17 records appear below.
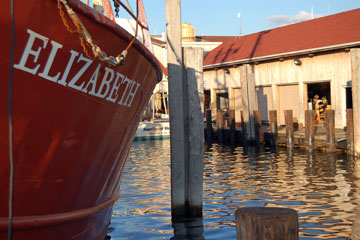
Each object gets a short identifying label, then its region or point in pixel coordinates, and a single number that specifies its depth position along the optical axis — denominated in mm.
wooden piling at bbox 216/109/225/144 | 23391
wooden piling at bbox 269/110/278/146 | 19219
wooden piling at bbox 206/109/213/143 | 24109
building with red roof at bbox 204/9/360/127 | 20406
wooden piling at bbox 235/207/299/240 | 3758
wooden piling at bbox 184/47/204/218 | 7434
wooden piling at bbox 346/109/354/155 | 15117
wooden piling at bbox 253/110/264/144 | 20078
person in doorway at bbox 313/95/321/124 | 21484
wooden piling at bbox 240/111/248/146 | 20719
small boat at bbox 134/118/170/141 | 27141
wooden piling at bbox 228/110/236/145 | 21983
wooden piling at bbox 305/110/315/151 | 17203
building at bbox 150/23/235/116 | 35894
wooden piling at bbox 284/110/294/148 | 18234
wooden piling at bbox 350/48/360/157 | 14688
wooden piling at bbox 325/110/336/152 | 15953
